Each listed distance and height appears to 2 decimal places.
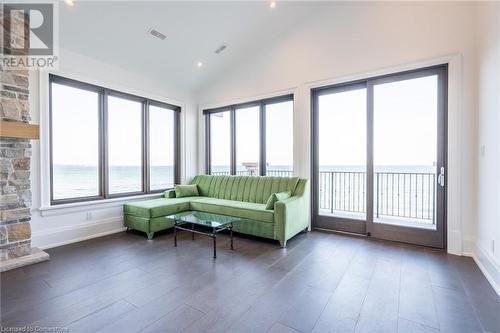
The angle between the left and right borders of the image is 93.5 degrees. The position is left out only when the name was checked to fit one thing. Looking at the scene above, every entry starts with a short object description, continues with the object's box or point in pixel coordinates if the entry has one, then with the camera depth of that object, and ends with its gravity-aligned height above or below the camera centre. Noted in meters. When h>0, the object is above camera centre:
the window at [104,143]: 3.46 +0.38
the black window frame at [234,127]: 4.60 +0.80
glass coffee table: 3.01 -0.75
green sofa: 3.30 -0.67
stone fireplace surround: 2.63 -0.16
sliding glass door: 3.17 +0.20
